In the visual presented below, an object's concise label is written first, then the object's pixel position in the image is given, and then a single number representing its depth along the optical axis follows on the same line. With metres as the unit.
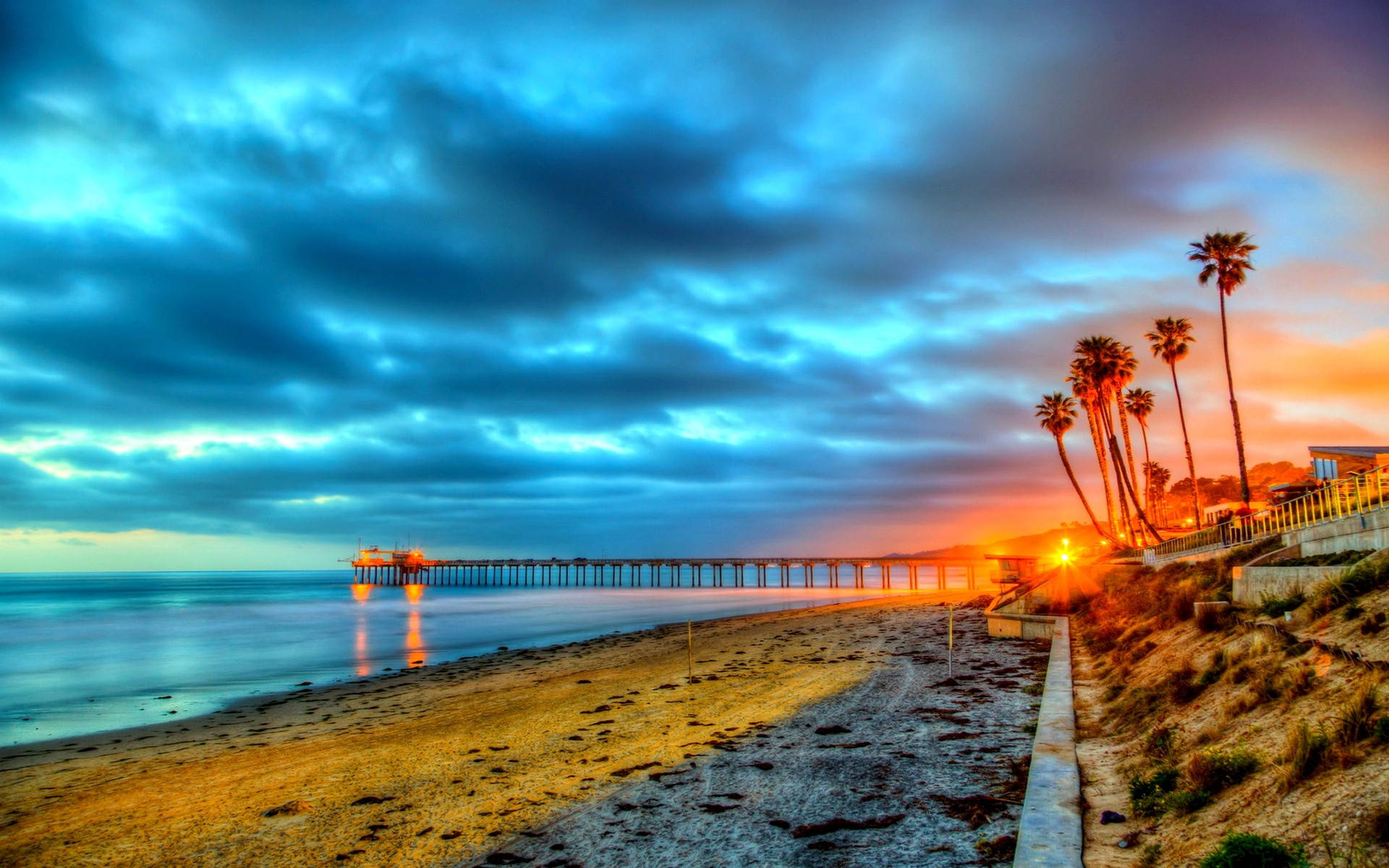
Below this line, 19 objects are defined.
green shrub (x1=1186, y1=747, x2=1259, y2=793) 6.36
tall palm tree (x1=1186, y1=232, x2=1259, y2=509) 40.41
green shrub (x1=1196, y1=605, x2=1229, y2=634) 11.79
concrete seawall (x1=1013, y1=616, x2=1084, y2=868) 6.00
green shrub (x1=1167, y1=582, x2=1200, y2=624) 14.27
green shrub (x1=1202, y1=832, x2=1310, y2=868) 4.70
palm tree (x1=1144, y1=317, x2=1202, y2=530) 51.28
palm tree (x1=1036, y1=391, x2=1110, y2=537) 58.56
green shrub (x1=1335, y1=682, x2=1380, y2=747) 5.71
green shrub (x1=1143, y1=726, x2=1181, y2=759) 7.98
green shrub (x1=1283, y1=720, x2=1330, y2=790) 5.70
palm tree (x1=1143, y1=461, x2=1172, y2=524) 104.88
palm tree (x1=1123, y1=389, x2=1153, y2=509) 68.00
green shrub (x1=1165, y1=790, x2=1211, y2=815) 6.25
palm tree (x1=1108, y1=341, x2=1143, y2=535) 50.16
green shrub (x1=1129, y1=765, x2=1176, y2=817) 6.68
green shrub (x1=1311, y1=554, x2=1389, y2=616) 9.15
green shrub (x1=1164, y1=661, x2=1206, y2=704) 9.28
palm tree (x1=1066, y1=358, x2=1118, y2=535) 53.09
